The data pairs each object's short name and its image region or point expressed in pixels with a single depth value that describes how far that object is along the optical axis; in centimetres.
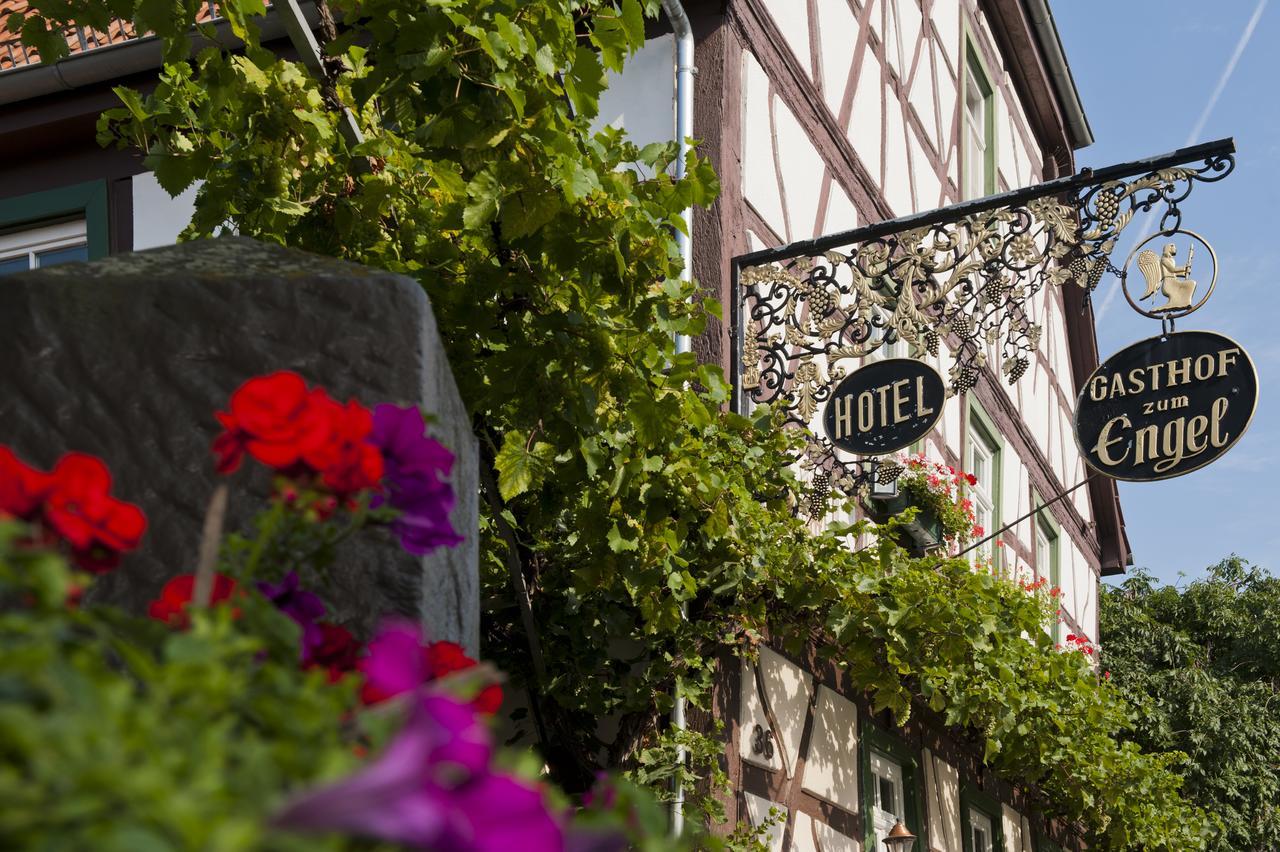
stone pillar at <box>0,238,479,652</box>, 178
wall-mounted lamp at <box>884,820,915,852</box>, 726
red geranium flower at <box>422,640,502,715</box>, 134
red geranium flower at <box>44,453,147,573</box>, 118
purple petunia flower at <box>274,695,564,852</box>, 71
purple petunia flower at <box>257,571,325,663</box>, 142
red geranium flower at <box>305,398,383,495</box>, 131
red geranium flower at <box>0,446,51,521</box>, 118
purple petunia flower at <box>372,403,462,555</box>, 143
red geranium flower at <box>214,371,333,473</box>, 128
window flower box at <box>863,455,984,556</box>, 782
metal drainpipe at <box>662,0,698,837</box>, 641
